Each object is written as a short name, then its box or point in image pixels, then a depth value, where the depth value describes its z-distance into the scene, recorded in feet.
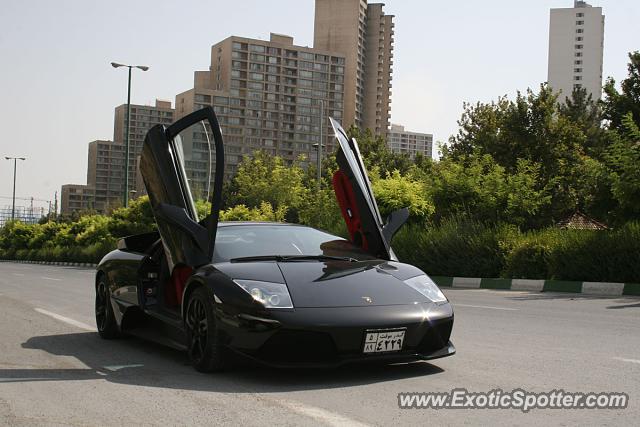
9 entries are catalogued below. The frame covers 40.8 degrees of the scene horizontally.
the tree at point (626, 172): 57.52
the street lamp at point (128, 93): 147.72
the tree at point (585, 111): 200.53
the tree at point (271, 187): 246.06
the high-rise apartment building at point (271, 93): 552.82
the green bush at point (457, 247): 71.51
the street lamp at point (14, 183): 297.16
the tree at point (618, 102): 114.42
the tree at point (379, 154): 241.76
